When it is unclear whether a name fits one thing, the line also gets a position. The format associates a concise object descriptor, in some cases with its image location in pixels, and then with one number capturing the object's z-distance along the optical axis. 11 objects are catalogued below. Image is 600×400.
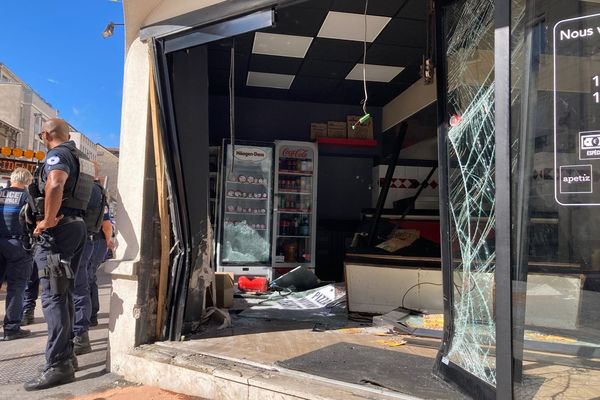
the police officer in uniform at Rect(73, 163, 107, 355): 4.02
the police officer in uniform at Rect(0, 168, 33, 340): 4.47
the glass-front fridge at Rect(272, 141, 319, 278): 7.73
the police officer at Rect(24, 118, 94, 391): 3.17
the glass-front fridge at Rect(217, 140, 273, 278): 7.45
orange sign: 10.29
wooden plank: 3.59
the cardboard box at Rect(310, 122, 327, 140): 7.95
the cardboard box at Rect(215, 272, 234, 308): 5.20
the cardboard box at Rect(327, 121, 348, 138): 7.97
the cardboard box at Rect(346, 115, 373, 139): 7.96
